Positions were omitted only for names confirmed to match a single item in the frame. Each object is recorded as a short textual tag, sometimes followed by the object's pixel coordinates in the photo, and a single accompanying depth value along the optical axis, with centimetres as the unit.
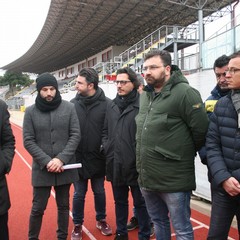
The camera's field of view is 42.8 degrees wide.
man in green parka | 235
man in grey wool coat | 295
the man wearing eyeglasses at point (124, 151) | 306
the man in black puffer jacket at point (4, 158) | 256
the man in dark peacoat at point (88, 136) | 346
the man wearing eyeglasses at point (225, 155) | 212
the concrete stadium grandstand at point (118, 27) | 2005
